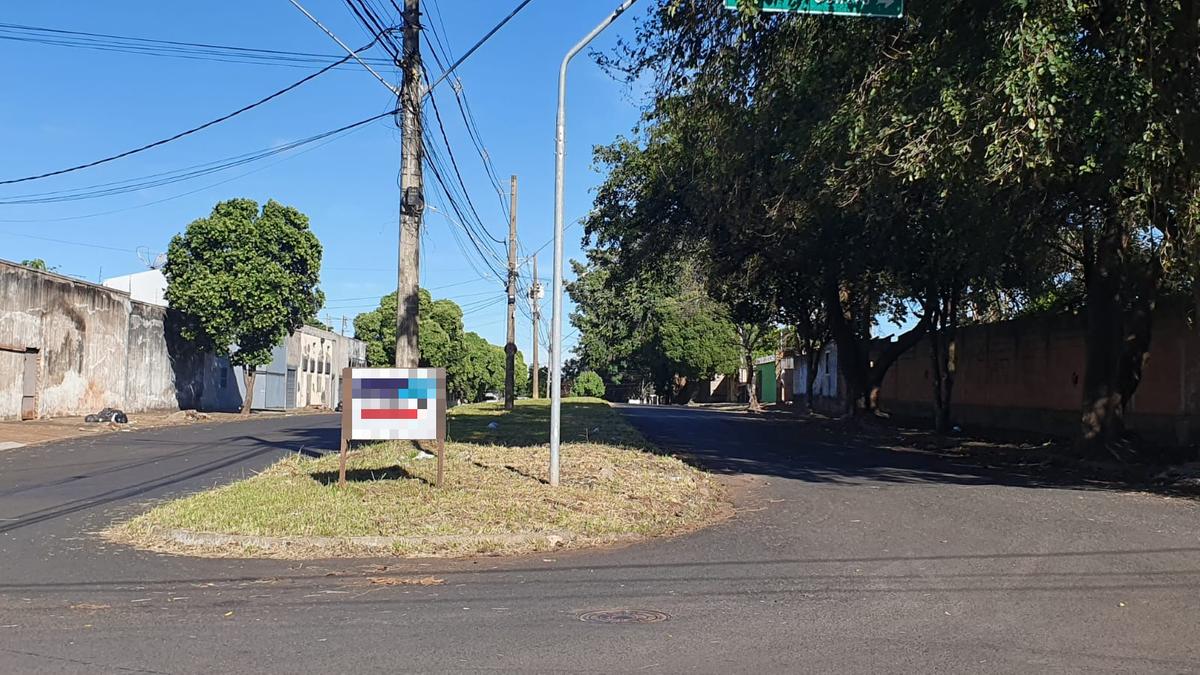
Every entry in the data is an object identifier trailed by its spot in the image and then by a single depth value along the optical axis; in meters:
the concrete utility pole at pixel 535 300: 43.52
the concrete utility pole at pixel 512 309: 32.94
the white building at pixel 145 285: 51.09
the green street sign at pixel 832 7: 9.52
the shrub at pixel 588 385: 78.50
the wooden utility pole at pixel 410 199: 15.65
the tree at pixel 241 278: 36.09
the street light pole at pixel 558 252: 11.80
